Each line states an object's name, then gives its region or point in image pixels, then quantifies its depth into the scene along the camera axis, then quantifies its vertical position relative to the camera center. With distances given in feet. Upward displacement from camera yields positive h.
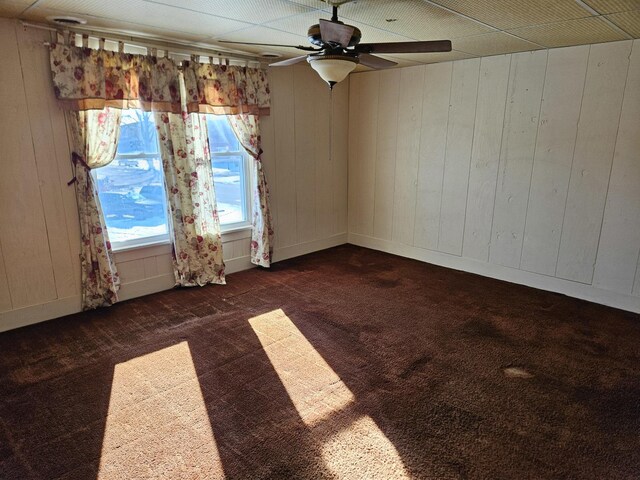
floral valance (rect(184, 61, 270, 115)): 13.28 +1.63
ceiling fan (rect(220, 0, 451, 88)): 7.66 +1.66
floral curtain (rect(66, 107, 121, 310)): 11.41 -1.53
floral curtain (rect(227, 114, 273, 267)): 14.67 -1.97
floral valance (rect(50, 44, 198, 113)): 10.84 +1.56
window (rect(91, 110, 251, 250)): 12.49 -1.38
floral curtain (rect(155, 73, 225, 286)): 13.09 -1.88
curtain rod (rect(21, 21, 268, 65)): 10.69 +2.68
